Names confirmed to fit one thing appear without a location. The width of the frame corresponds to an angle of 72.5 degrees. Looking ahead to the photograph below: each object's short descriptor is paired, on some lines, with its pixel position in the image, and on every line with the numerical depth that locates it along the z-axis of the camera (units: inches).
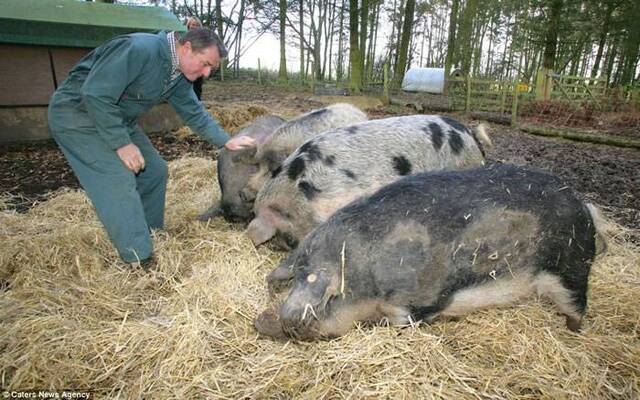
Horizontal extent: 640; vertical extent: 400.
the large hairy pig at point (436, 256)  95.9
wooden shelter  277.7
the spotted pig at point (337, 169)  134.3
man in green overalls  124.2
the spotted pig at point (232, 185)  168.9
